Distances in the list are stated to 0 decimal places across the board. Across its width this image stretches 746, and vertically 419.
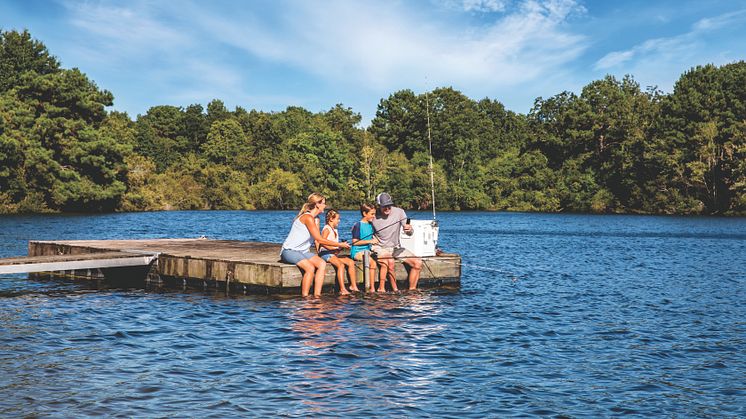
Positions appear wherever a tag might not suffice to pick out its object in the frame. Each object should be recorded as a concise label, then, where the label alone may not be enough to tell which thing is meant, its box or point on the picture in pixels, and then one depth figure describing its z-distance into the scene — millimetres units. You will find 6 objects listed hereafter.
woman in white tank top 17062
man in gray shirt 18609
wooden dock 17953
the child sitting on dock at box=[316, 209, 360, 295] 17756
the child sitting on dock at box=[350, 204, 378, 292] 18328
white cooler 19422
